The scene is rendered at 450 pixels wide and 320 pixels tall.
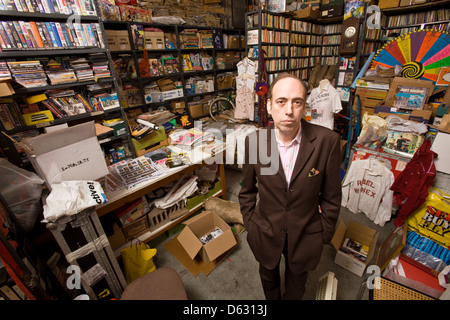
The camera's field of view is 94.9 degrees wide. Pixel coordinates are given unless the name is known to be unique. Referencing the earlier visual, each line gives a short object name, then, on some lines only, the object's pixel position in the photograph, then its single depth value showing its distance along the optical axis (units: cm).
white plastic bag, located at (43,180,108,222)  119
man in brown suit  102
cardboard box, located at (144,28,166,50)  295
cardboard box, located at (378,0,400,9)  405
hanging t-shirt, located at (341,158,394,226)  224
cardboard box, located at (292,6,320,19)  481
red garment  180
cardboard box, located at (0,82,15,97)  138
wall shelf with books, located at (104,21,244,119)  284
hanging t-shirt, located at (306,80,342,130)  300
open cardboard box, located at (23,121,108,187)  124
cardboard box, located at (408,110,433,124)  244
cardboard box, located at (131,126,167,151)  239
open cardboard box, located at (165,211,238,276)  184
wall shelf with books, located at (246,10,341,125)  388
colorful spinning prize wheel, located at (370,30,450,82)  268
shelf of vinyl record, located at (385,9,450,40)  404
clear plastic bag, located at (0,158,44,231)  130
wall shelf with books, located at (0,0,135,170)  163
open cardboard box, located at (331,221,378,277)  177
